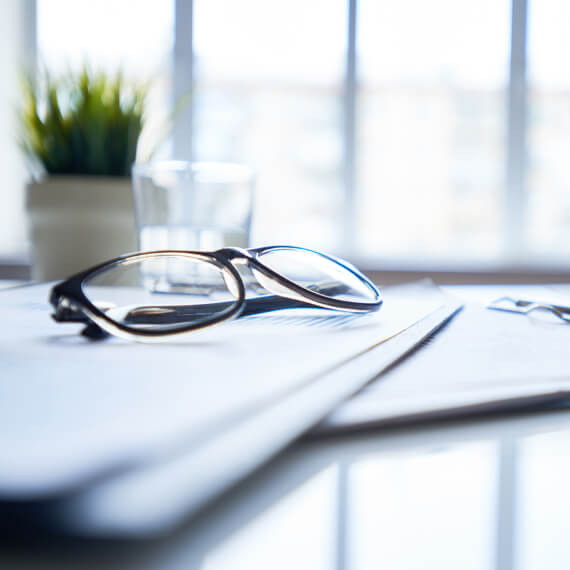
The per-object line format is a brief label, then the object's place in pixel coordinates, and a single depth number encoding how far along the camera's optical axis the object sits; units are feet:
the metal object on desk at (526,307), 1.11
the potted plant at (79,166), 1.90
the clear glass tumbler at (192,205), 1.62
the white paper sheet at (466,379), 0.49
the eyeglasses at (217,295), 0.79
